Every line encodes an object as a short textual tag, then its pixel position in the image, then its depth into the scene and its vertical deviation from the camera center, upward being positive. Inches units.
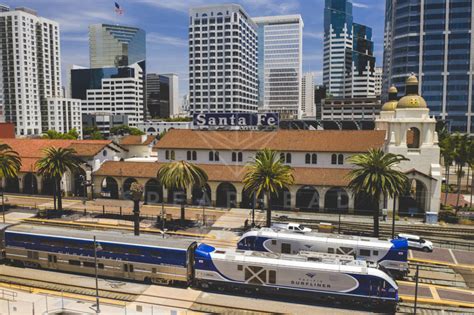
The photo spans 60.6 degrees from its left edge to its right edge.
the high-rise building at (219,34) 7716.5 +1894.1
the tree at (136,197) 1771.7 -288.2
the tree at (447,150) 3021.7 -123.0
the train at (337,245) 1515.7 -435.7
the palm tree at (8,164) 2534.4 -208.1
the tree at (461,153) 2703.7 -124.7
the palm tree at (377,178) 1871.3 -208.4
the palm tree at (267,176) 2009.1 -218.5
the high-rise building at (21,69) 7258.9 +1142.2
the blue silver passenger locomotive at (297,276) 1274.6 -468.4
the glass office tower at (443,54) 5876.0 +1177.7
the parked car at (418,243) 1867.6 -506.9
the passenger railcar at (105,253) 1443.2 -453.6
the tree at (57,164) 2404.0 -191.8
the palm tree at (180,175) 2116.6 -227.3
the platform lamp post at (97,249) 1227.9 -431.1
